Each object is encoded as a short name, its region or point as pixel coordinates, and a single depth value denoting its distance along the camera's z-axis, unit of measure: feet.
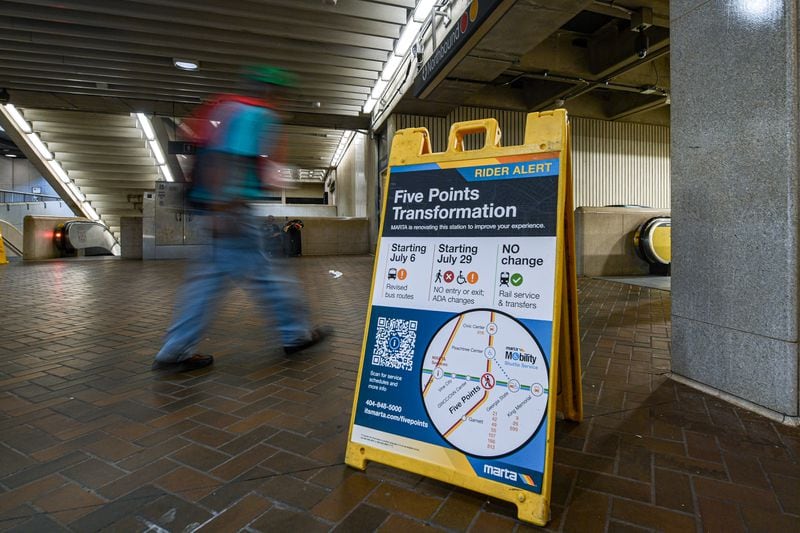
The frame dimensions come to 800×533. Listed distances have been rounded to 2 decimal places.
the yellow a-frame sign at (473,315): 4.86
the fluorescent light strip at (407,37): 28.78
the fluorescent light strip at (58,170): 52.54
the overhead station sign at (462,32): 20.24
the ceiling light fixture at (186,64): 32.60
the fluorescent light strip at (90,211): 60.13
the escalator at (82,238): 46.29
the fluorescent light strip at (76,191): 56.07
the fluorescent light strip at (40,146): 48.56
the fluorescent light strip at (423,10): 26.27
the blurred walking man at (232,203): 9.01
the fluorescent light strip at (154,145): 47.96
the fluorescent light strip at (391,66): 34.13
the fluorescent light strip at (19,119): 44.27
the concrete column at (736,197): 7.04
